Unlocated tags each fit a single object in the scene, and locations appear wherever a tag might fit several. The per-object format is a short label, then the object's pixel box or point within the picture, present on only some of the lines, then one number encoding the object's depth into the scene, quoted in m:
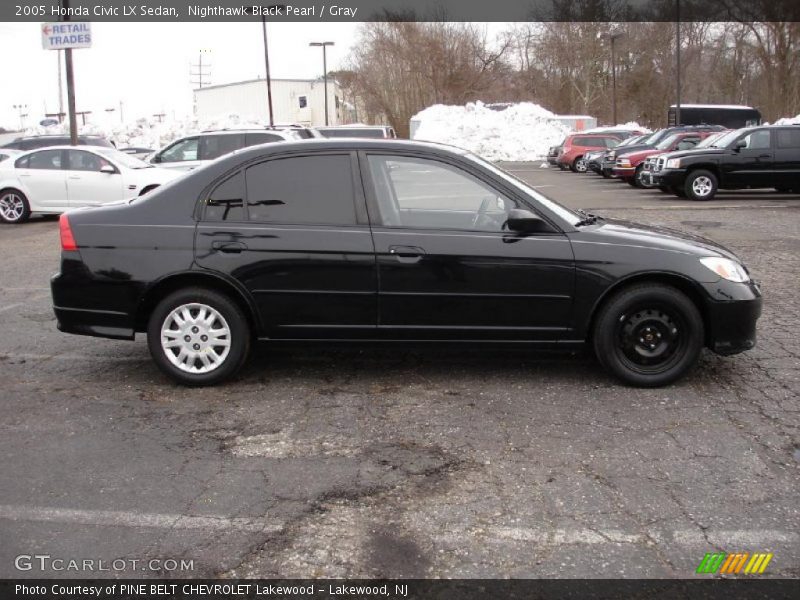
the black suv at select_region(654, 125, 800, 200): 16.92
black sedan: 4.88
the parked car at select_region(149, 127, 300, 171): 15.70
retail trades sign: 18.23
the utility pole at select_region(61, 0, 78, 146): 18.95
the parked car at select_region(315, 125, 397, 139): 24.33
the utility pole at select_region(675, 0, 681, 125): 37.92
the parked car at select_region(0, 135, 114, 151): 25.00
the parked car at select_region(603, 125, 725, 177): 23.59
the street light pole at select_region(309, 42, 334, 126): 55.32
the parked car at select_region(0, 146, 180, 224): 14.89
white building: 62.16
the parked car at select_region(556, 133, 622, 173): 32.53
